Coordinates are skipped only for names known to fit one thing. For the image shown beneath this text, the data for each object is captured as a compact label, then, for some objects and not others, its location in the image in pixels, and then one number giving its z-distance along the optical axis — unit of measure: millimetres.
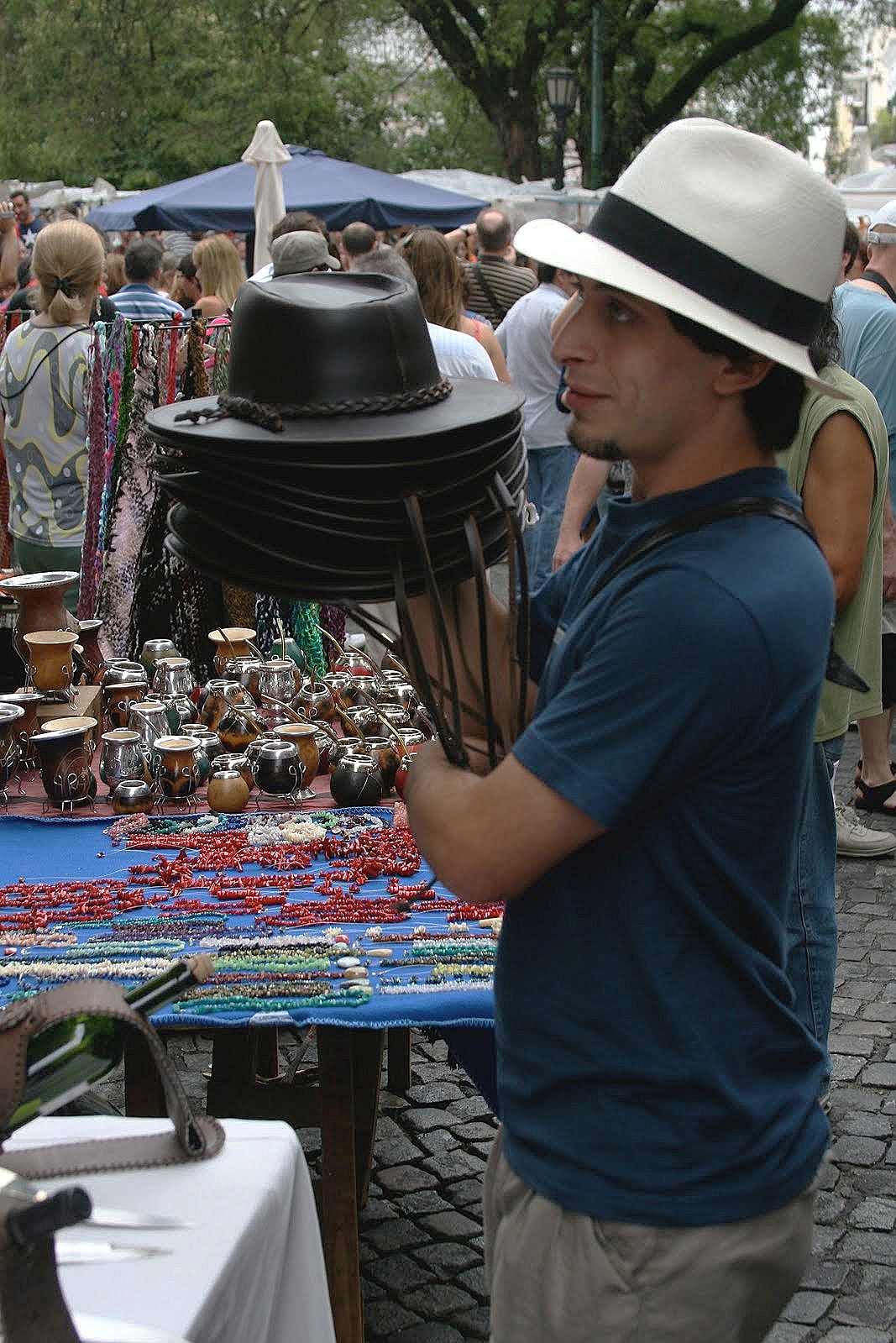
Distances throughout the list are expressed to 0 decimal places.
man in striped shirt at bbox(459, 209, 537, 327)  8273
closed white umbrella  7734
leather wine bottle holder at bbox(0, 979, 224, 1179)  1438
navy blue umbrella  12156
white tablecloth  1497
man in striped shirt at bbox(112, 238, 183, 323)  6773
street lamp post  16703
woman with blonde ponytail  5156
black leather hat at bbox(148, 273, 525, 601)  1514
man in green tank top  2422
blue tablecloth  2395
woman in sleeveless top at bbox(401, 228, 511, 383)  5418
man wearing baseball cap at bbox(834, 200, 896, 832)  4949
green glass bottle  1479
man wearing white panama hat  1309
